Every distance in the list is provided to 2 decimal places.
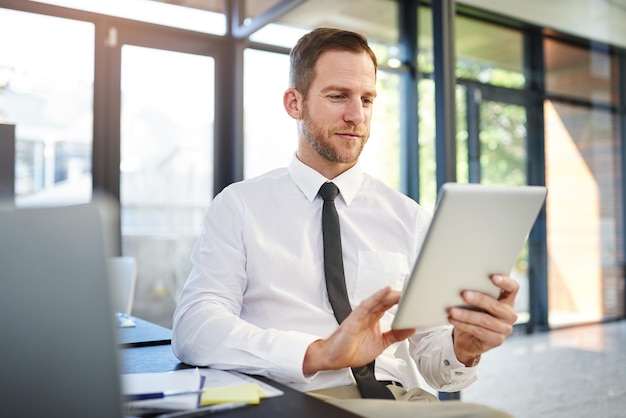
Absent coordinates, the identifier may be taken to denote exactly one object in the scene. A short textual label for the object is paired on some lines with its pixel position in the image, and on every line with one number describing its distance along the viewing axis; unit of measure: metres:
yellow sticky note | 0.82
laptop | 0.51
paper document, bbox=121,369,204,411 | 0.80
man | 1.06
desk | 0.77
